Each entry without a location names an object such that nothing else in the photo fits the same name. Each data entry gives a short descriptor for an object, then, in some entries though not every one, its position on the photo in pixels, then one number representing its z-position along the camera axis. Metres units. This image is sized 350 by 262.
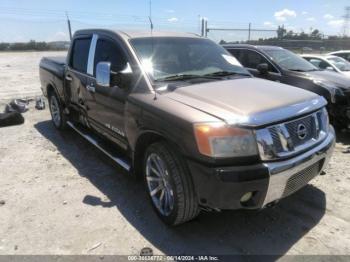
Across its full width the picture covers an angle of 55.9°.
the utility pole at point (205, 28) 15.62
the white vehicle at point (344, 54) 13.16
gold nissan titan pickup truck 2.58
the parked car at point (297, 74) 5.84
